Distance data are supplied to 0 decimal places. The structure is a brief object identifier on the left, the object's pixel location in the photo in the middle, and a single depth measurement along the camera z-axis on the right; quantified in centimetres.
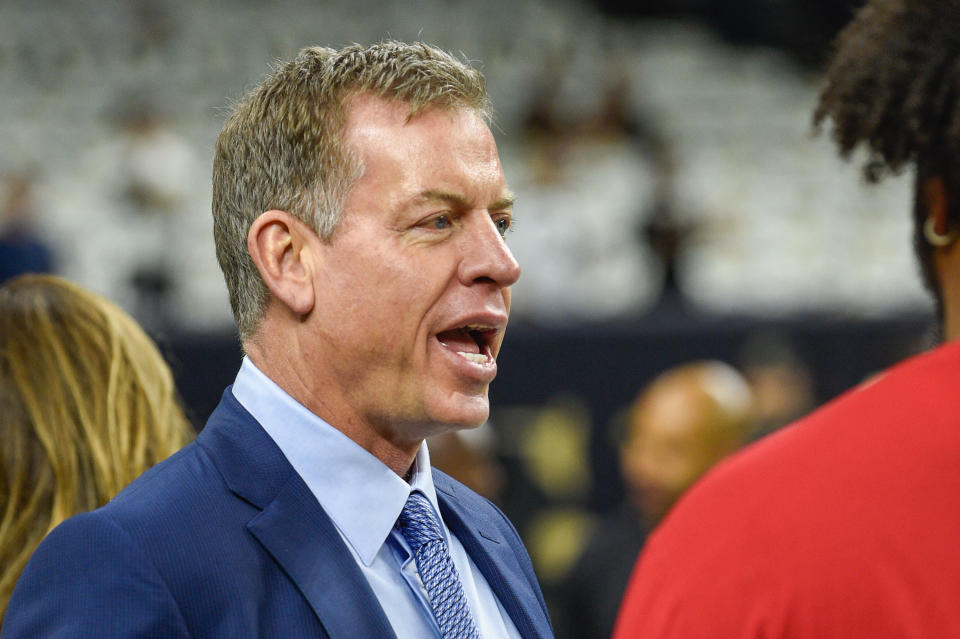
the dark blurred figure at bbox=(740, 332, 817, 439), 695
